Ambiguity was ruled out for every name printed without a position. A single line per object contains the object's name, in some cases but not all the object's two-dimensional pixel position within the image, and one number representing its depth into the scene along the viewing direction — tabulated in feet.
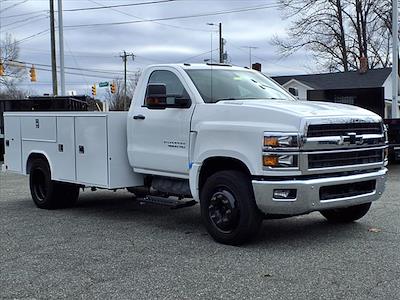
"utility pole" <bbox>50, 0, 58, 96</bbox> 95.81
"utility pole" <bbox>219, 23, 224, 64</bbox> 153.53
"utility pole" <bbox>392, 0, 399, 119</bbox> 69.26
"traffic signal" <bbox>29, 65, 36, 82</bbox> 102.90
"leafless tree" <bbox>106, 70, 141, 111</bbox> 194.72
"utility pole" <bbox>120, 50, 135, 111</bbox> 243.36
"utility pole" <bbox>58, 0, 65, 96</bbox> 82.94
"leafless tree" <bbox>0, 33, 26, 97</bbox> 185.21
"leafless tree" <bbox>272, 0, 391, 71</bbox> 145.69
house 82.28
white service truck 20.66
